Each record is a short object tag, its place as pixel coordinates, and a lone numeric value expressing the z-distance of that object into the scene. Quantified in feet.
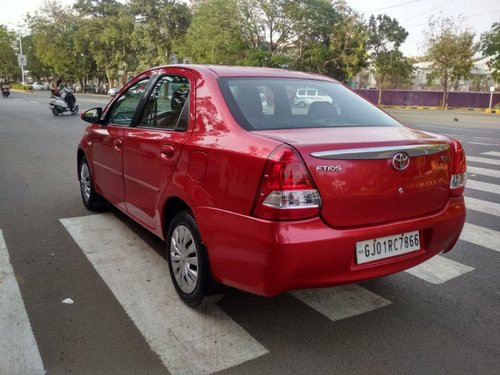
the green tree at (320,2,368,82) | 134.92
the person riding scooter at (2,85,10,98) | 127.93
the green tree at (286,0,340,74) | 123.34
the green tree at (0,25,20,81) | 254.68
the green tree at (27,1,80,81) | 216.06
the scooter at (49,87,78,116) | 67.00
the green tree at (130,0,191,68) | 155.63
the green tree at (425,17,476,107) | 150.00
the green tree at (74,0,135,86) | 178.70
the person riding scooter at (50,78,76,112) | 68.18
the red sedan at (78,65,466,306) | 8.48
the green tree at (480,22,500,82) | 143.33
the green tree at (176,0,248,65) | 125.59
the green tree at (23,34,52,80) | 278.67
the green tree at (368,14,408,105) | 143.43
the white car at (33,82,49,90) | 266.81
